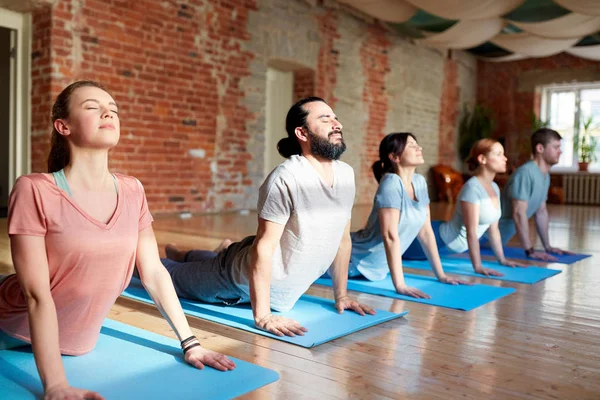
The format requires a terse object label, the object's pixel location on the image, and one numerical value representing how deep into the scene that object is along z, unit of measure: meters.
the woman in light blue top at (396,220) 2.89
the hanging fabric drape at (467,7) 6.74
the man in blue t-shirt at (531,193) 4.13
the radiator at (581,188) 11.05
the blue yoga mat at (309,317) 2.10
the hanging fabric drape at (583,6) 6.32
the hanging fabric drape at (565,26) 7.59
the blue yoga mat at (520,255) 4.17
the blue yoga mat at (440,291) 2.72
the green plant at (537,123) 11.32
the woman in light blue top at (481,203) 3.52
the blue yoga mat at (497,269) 3.41
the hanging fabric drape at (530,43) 9.03
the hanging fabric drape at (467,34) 8.17
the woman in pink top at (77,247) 1.48
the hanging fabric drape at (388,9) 7.29
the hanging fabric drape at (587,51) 9.82
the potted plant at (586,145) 11.12
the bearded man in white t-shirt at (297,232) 2.16
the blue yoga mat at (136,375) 1.53
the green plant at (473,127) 12.20
